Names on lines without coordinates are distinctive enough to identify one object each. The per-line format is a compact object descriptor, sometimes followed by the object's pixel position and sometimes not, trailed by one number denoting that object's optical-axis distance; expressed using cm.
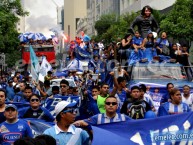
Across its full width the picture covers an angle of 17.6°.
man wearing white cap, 660
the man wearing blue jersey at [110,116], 776
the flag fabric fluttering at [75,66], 3526
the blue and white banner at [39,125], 878
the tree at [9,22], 3975
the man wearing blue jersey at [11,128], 760
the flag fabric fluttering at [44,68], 2364
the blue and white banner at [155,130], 747
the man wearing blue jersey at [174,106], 998
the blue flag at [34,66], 2206
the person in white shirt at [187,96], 1262
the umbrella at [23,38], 5431
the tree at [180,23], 3725
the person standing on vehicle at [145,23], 1950
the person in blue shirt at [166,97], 1321
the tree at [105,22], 8125
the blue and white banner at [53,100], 1301
